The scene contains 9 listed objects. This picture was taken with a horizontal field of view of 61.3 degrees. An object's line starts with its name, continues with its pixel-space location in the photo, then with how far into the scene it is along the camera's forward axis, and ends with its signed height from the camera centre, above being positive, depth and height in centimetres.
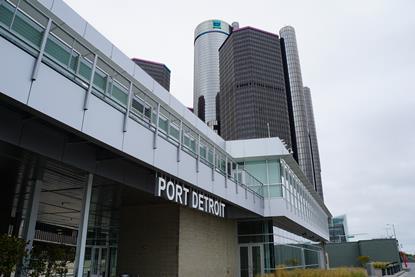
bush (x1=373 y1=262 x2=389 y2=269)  3053 -9
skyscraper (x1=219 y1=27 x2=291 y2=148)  12475 +6289
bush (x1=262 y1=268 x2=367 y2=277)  1532 -36
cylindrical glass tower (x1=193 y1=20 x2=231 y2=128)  18425 +9276
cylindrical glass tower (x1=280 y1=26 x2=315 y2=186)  17262 +7226
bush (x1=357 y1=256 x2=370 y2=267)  4528 +71
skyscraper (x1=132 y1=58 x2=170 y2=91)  12975 +7154
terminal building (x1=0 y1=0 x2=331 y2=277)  705 +268
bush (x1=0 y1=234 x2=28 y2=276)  771 +24
